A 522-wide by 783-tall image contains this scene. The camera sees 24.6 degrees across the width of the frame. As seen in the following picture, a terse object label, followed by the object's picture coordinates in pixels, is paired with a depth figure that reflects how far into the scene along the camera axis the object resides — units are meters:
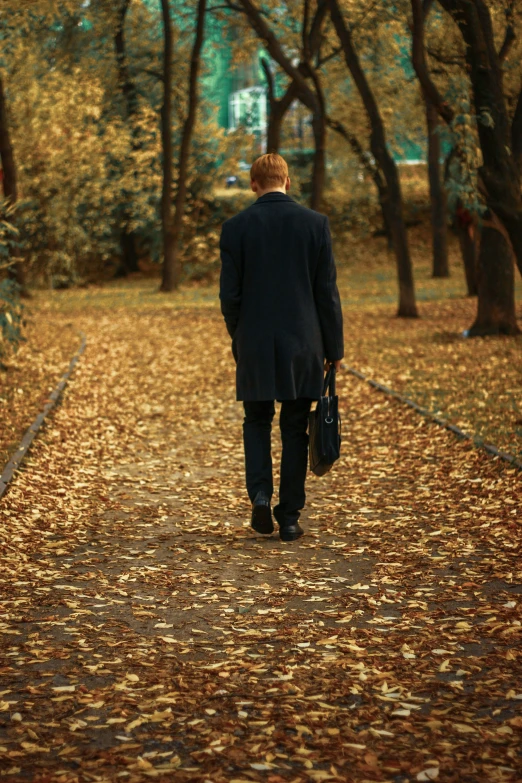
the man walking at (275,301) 6.82
